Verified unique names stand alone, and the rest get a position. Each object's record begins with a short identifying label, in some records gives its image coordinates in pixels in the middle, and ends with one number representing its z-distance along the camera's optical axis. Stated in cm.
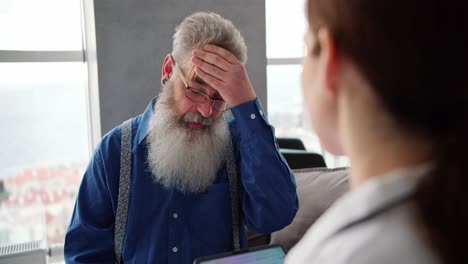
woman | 37
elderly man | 136
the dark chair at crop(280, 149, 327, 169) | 248
